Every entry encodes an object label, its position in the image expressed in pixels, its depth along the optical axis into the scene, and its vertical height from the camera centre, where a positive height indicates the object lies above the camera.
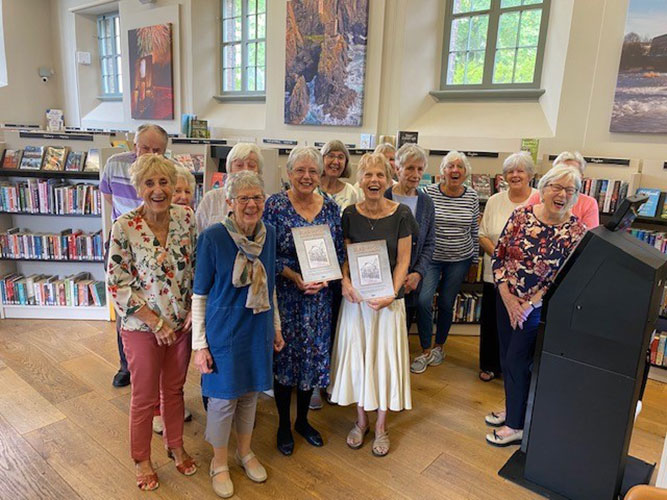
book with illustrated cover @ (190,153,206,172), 4.03 -0.23
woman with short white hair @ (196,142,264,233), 2.39 -0.30
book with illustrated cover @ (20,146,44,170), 3.85 -0.26
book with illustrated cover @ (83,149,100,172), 3.87 -0.27
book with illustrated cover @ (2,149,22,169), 3.88 -0.28
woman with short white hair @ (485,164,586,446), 2.16 -0.57
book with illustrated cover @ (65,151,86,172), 3.88 -0.28
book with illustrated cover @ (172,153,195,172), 3.99 -0.22
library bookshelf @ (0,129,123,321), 3.89 -0.83
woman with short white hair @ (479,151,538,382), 2.98 -0.52
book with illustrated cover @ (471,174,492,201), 4.05 -0.32
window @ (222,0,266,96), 7.41 +1.44
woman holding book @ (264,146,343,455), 2.17 -0.71
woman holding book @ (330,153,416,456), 2.27 -0.89
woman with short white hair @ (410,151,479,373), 3.18 -0.66
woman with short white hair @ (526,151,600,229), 2.71 -0.33
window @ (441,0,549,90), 5.15 +1.21
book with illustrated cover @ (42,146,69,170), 3.86 -0.25
